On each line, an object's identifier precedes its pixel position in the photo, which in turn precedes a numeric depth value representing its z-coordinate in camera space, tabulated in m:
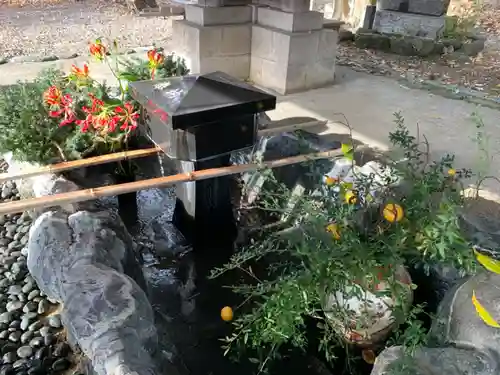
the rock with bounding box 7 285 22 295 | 2.34
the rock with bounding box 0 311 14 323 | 2.17
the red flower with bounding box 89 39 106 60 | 2.66
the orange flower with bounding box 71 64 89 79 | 2.78
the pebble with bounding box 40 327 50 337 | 2.09
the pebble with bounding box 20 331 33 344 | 2.07
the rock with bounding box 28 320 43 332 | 2.12
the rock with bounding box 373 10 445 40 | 6.98
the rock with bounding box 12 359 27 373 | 1.95
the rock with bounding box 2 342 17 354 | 2.03
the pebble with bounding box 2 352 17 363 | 1.97
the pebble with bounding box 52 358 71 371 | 1.93
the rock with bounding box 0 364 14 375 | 1.92
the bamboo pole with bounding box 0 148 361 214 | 1.95
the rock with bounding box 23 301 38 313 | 2.24
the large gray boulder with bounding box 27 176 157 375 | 1.52
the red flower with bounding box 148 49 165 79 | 2.88
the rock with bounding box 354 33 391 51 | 6.90
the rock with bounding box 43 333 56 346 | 2.05
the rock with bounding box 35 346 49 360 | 1.98
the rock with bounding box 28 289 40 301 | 2.31
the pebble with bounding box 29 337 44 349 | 2.04
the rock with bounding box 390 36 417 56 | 6.73
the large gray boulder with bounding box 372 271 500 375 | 1.37
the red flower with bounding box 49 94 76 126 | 2.54
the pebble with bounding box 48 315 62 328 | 2.14
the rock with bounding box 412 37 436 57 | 6.68
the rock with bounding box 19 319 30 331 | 2.14
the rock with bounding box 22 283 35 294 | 2.35
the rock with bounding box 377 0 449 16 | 6.95
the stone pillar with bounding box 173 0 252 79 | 4.79
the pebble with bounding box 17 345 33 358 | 1.99
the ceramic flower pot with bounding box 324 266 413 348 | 1.77
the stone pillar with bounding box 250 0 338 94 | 4.59
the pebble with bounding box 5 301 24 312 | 2.24
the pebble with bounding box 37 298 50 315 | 2.24
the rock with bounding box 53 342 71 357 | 2.00
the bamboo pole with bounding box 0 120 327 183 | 2.31
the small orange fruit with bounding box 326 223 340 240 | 1.74
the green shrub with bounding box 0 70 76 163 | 2.48
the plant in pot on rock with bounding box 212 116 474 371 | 1.63
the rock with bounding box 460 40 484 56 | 6.90
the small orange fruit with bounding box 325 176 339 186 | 1.92
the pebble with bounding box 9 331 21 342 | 2.08
